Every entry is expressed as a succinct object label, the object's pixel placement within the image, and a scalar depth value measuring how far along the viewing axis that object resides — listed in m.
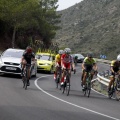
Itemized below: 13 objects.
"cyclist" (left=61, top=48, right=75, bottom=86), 19.28
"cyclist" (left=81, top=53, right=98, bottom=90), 19.02
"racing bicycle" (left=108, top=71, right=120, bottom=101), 18.61
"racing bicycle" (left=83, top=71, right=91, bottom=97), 18.77
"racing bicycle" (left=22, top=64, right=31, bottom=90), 19.73
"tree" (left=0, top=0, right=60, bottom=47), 54.47
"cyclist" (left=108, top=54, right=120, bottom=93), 18.30
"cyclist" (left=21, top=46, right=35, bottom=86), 19.92
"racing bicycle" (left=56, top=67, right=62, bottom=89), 22.02
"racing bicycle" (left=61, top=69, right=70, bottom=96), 18.91
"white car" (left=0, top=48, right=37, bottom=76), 24.95
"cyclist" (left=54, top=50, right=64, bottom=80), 21.72
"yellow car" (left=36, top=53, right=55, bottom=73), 34.22
